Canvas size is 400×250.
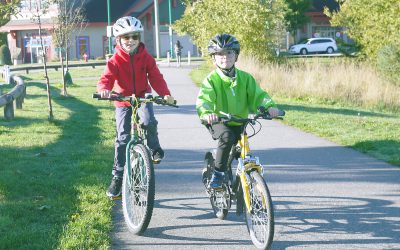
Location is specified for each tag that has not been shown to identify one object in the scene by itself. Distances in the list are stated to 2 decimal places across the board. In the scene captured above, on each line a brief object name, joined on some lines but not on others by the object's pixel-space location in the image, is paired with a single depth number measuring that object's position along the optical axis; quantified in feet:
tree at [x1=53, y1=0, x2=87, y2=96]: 74.60
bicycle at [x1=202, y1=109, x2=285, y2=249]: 17.02
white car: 206.80
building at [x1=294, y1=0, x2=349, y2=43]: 234.27
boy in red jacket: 21.38
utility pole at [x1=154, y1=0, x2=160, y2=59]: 180.47
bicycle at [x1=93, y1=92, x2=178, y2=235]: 19.07
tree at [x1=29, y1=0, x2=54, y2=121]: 54.01
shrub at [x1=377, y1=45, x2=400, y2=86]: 73.10
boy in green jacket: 19.42
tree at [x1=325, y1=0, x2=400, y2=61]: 78.59
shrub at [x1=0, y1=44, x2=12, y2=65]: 189.47
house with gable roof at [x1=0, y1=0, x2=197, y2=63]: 207.10
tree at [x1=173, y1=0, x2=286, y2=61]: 97.04
